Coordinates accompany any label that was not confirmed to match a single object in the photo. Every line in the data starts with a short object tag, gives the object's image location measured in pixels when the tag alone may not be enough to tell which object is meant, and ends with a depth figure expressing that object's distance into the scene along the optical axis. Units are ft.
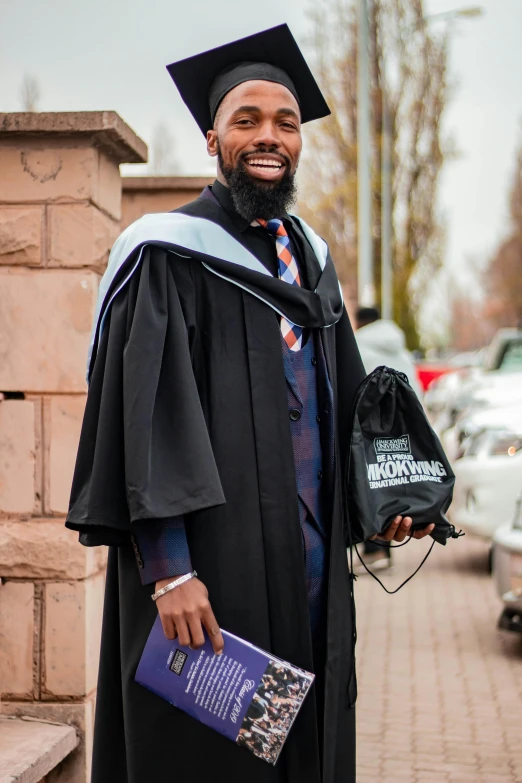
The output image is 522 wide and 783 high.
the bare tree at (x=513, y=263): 198.39
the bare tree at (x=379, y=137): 89.40
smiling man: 8.28
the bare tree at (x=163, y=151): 149.69
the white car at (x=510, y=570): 20.21
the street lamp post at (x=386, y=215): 81.87
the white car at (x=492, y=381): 36.86
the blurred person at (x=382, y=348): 27.25
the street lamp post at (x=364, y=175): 50.11
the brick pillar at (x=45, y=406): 12.25
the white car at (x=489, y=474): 26.86
